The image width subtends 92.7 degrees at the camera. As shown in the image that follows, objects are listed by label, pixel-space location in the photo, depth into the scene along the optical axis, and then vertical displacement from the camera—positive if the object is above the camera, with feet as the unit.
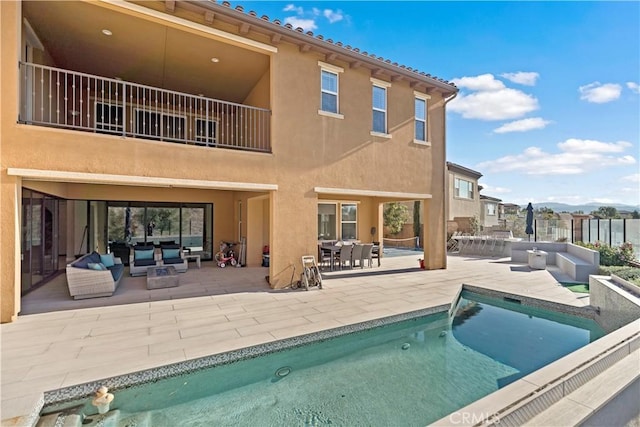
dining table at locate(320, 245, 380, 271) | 40.66 -5.18
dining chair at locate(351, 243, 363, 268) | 40.65 -5.17
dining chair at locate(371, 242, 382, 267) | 44.84 -5.81
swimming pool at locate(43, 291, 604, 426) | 13.28 -8.78
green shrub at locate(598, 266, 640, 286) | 27.91 -5.92
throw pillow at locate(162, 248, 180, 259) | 39.06 -5.13
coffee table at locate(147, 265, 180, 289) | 29.40 -6.33
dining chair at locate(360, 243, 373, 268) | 41.55 -5.14
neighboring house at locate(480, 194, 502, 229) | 97.60 +0.91
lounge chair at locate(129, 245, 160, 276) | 35.91 -5.72
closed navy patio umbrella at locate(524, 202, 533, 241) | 58.54 -1.21
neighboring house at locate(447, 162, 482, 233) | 73.46 +5.03
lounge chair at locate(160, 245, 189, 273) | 38.58 -5.84
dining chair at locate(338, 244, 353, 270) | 39.70 -5.16
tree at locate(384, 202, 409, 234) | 76.13 -0.60
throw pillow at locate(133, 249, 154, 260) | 37.01 -4.94
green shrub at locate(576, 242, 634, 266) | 40.34 -5.48
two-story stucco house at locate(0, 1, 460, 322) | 22.40 +7.55
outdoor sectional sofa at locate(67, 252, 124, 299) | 25.20 -5.63
